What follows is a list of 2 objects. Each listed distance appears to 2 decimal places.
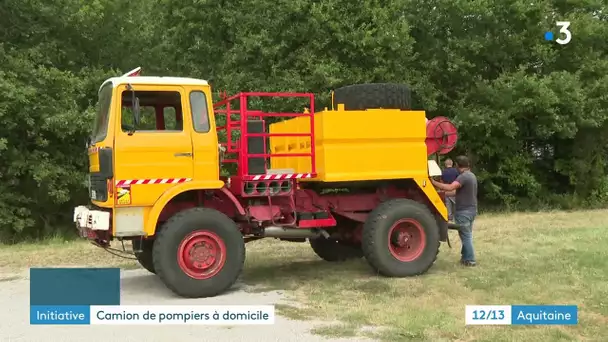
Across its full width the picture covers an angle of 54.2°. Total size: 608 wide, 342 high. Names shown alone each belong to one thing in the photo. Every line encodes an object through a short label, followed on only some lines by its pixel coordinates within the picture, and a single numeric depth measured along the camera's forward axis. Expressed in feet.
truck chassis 23.95
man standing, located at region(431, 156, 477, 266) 29.78
